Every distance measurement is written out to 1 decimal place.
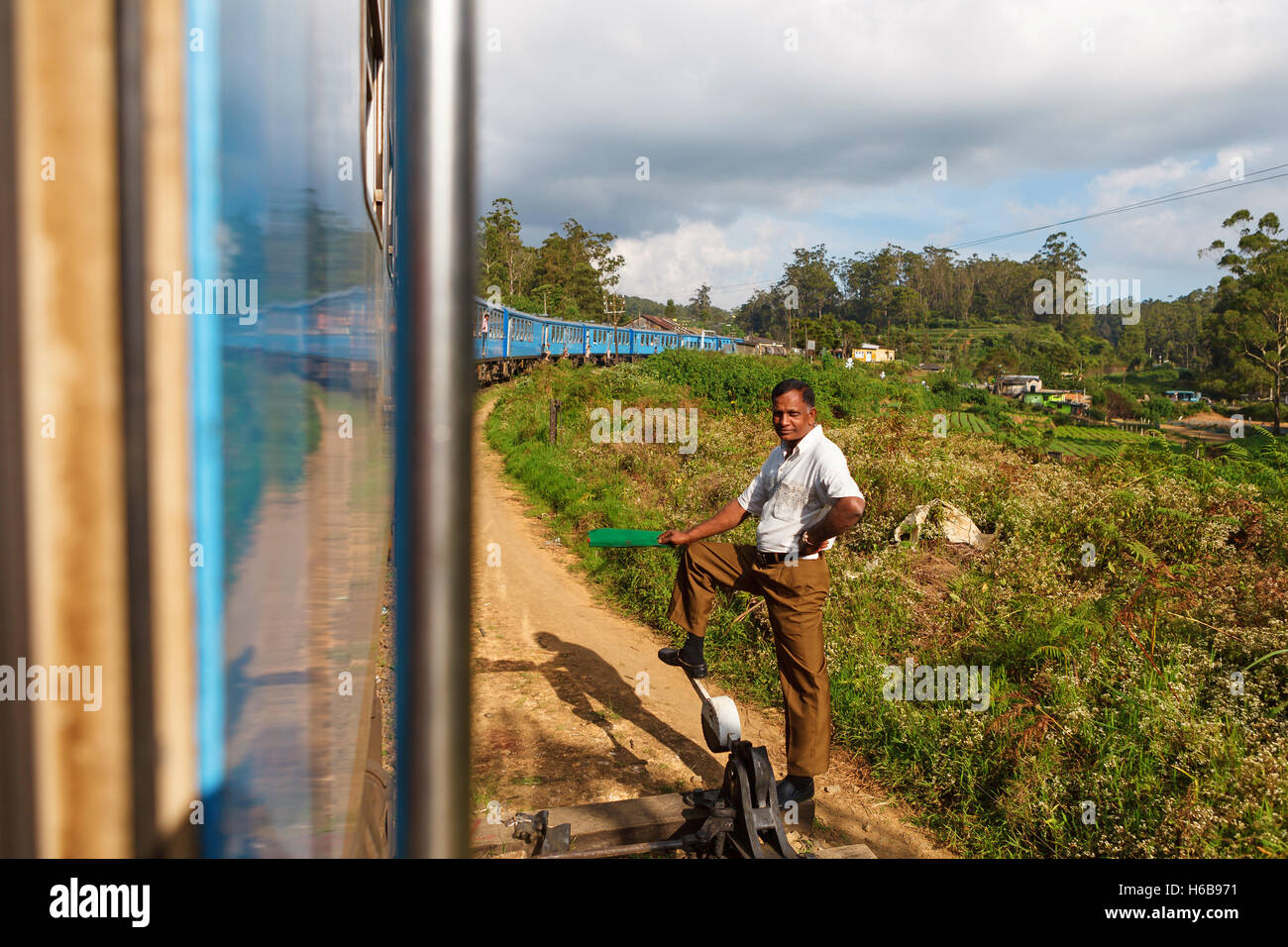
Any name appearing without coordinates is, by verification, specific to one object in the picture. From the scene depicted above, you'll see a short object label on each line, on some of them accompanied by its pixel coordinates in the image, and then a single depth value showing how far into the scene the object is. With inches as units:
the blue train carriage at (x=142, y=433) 21.3
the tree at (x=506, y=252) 1312.7
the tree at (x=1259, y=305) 1128.8
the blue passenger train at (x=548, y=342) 860.0
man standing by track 137.3
